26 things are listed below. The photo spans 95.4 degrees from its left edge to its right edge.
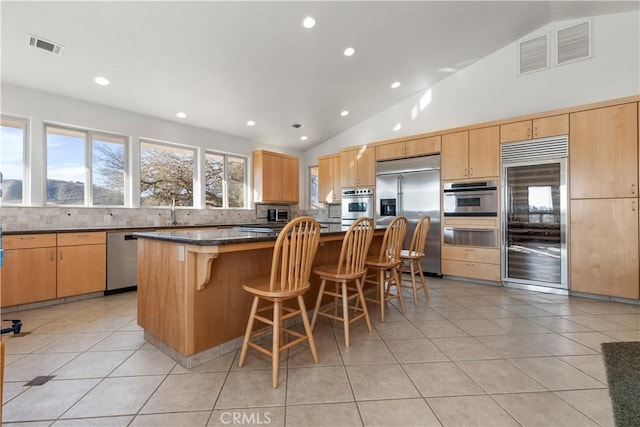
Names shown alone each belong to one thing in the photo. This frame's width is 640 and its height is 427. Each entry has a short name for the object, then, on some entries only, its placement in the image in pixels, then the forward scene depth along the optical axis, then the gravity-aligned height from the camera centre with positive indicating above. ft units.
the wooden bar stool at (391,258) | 9.35 -1.50
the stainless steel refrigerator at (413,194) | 15.53 +1.10
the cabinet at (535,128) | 12.23 +3.78
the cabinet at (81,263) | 11.37 -2.03
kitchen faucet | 16.12 -0.04
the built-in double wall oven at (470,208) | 13.89 +0.30
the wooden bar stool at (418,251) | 10.94 -1.49
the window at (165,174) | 15.66 +2.22
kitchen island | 6.43 -1.80
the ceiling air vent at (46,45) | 9.49 +5.64
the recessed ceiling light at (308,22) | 10.46 +6.97
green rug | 4.98 -3.40
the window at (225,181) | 18.63 +2.21
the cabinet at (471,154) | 13.88 +2.99
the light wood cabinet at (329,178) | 21.21 +2.62
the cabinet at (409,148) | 15.65 +3.72
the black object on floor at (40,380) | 5.97 -3.49
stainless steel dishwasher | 12.61 -2.16
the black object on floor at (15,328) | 7.70 -3.14
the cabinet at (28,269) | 10.21 -2.03
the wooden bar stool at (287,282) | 5.97 -1.54
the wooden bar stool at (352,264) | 7.75 -1.42
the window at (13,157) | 11.64 +2.26
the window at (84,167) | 12.88 +2.17
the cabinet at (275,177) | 20.24 +2.62
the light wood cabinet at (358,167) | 18.03 +3.02
